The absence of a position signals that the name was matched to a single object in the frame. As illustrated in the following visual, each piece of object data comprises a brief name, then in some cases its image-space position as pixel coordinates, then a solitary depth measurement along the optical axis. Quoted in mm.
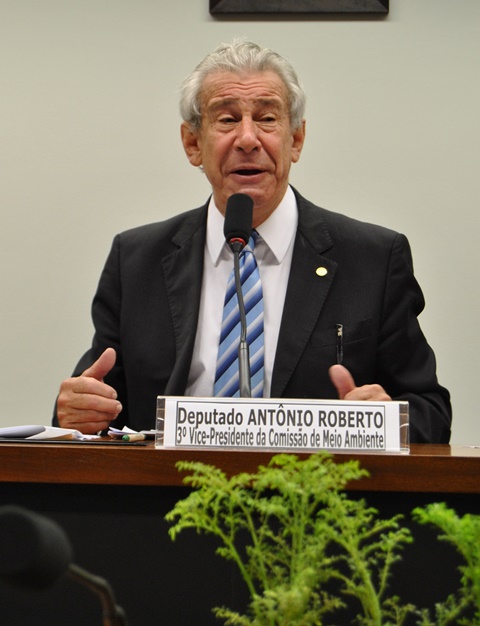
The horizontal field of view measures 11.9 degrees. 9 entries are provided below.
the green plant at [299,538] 2086
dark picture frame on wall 4521
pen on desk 2996
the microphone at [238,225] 3069
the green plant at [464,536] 2159
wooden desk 2622
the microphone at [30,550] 1699
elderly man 3529
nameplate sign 2701
